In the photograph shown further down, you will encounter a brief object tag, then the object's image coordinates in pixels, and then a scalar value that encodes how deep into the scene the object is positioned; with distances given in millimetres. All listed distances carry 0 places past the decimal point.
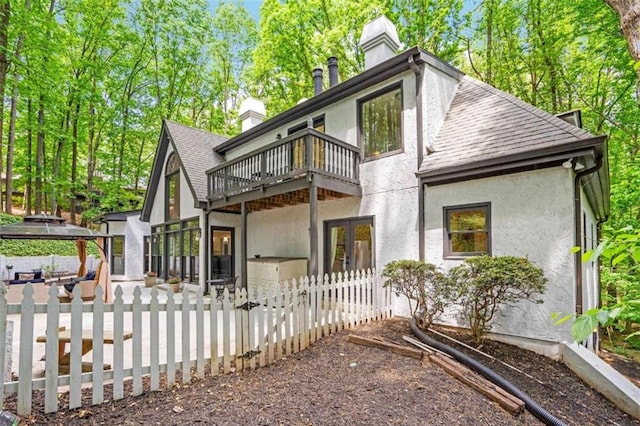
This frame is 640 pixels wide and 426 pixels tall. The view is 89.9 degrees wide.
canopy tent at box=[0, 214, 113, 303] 7738
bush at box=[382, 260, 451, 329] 5699
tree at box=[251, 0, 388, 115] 16531
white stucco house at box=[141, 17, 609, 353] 5430
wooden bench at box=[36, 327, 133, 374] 3719
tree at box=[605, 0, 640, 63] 3547
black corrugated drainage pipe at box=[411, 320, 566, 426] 3412
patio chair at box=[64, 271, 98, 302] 8805
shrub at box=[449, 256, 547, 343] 4824
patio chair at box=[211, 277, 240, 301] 9398
